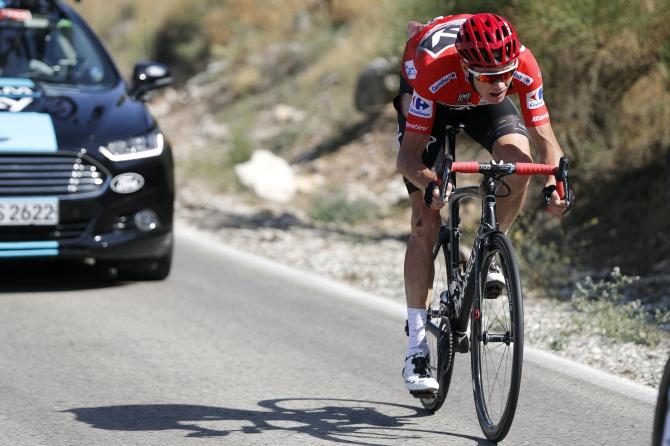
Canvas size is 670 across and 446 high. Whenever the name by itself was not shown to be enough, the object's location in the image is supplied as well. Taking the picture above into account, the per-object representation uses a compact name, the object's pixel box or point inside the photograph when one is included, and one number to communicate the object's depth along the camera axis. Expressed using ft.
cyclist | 31.76
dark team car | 52.65
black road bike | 30.89
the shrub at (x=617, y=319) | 45.42
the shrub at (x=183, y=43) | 172.96
